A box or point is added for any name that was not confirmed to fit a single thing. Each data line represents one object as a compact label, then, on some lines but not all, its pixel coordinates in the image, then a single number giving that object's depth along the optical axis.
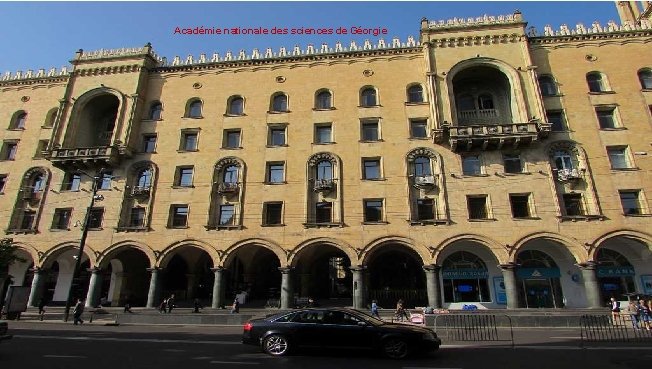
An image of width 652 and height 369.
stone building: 26.69
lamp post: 24.27
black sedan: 10.61
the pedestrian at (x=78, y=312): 22.45
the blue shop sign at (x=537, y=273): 27.16
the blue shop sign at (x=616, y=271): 26.47
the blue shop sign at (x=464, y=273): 27.72
